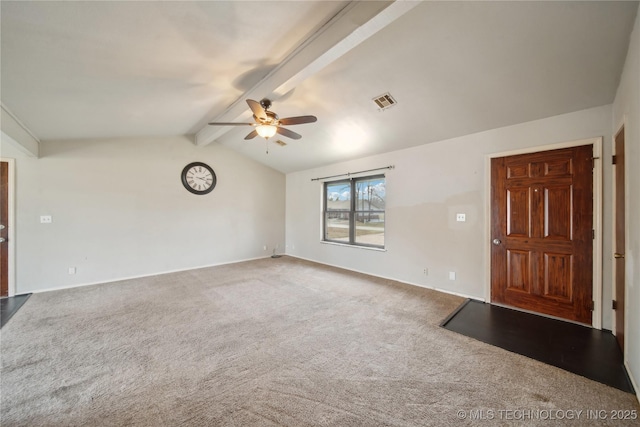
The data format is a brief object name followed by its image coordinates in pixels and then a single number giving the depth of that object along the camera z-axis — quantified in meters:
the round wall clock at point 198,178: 5.29
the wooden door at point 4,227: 3.72
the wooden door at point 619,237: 2.28
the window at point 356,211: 4.95
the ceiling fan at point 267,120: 2.81
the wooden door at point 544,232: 2.78
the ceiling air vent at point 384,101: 3.08
